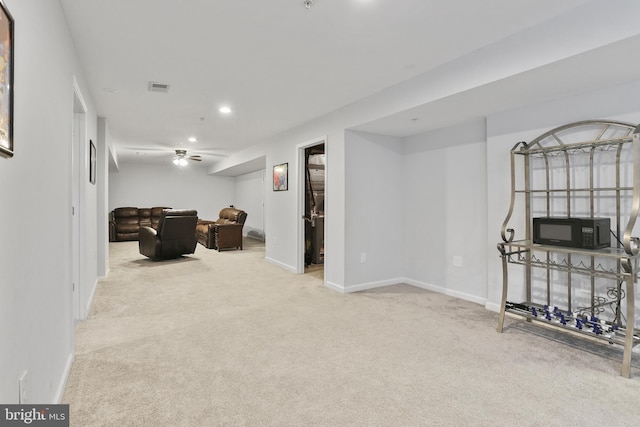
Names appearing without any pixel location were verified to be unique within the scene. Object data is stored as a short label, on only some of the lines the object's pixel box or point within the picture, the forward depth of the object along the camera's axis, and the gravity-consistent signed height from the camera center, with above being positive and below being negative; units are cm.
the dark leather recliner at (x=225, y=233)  755 -48
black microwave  245 -16
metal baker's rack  241 -4
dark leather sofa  926 -28
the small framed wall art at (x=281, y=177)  556 +57
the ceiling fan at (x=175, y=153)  769 +141
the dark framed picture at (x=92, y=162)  362 +55
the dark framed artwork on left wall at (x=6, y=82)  108 +43
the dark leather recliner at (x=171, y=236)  596 -44
